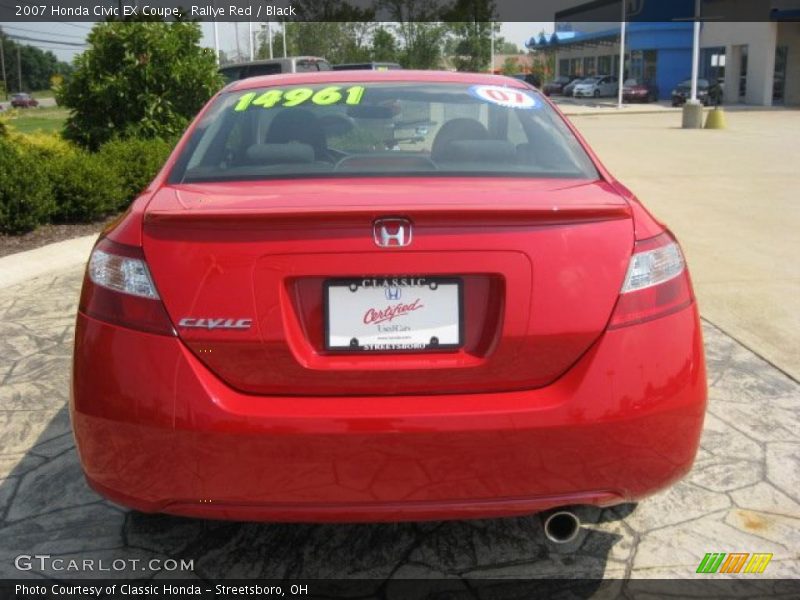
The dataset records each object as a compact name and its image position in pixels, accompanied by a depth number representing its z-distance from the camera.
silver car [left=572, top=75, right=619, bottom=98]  57.59
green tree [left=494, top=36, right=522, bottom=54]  118.88
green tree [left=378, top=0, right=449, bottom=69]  54.12
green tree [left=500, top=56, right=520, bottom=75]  73.93
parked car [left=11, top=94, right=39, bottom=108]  71.31
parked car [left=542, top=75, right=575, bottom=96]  67.19
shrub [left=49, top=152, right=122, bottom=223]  8.70
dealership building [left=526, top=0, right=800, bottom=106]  43.91
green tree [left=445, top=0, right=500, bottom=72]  57.38
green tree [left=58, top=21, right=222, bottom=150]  10.51
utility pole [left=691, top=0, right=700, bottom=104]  28.31
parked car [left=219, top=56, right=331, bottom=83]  15.24
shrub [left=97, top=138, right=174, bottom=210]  9.45
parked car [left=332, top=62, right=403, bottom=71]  22.08
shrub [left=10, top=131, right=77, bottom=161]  9.48
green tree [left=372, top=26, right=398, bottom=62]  52.06
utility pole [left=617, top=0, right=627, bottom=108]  43.46
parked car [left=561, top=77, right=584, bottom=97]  60.03
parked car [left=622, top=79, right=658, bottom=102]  50.09
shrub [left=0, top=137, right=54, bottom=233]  7.91
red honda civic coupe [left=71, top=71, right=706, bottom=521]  2.15
